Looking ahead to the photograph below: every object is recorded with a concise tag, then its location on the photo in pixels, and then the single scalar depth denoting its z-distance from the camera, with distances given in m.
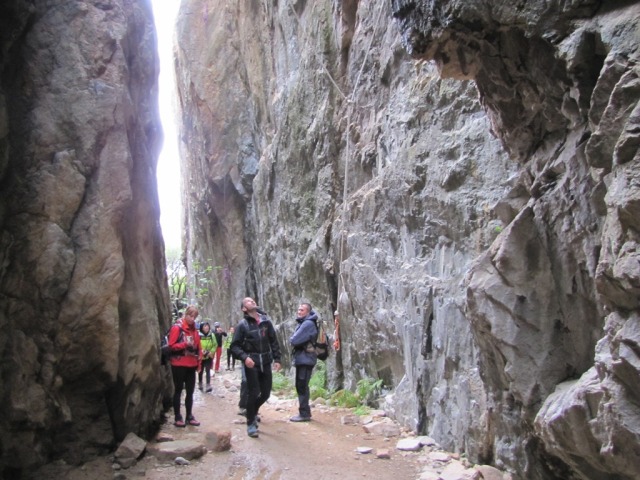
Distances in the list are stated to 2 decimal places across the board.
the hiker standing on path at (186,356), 8.41
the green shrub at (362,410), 9.65
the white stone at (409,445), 7.41
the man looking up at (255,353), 8.15
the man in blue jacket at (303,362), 9.21
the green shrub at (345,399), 10.59
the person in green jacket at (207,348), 12.56
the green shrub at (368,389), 10.34
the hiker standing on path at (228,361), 17.58
